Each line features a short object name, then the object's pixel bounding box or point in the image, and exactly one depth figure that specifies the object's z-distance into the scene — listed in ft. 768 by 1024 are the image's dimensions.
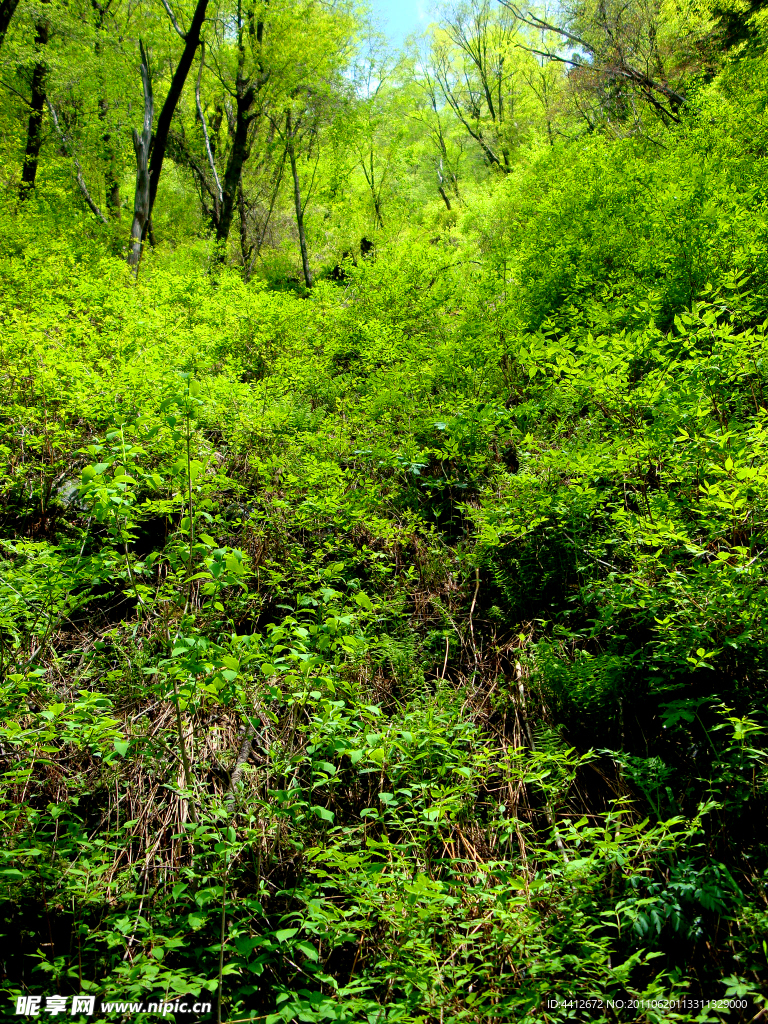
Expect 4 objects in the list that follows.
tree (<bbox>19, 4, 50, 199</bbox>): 38.96
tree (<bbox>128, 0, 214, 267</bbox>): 33.14
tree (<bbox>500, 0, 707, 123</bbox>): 39.27
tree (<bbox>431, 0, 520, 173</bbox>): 69.97
